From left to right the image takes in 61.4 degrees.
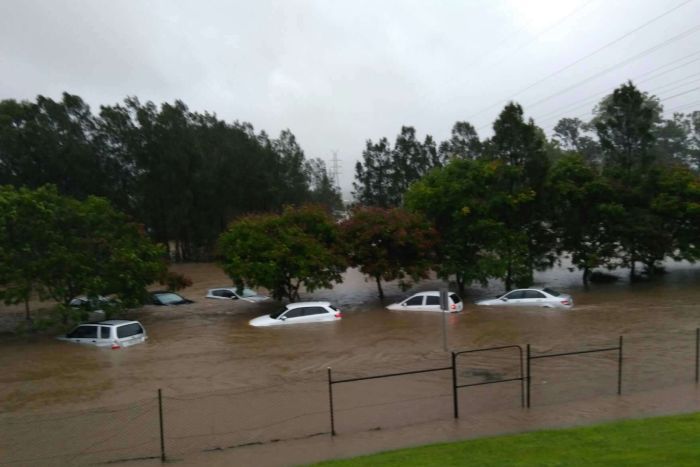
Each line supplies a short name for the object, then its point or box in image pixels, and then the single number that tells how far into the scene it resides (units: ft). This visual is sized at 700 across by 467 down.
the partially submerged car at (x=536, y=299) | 82.64
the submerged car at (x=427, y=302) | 82.79
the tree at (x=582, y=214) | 103.76
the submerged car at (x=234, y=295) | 103.86
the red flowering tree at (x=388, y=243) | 94.07
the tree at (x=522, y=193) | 99.71
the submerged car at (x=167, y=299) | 102.37
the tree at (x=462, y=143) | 215.10
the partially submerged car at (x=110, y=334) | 67.77
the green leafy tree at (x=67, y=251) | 74.38
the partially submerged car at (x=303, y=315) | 78.02
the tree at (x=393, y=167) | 208.23
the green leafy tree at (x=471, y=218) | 97.96
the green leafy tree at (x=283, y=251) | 87.61
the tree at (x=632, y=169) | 101.76
